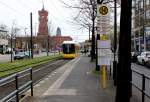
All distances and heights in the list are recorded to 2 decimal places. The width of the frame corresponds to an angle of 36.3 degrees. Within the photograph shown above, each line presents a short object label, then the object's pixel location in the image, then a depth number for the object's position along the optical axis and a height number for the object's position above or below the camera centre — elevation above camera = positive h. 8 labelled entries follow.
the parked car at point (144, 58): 22.52 -1.09
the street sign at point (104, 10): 10.03 +1.63
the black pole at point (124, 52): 4.94 -0.11
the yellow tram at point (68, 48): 37.91 -0.15
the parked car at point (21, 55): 38.79 -1.38
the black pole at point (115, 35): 11.06 +0.75
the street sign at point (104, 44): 10.18 +0.14
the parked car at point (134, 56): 29.23 -1.16
